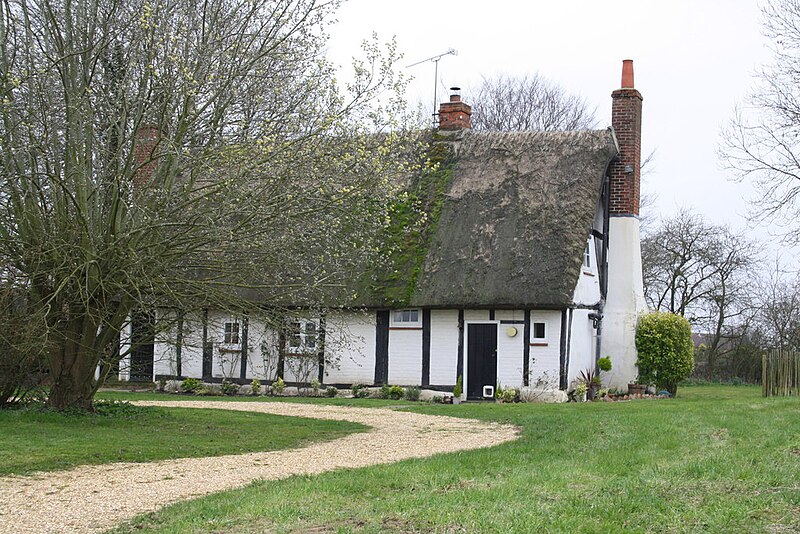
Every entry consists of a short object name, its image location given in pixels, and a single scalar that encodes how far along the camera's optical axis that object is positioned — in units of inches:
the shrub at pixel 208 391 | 1019.3
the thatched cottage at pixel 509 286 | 925.2
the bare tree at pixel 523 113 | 1750.7
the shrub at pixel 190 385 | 1024.9
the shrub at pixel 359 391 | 965.3
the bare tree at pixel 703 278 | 1539.1
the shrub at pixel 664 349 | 1009.5
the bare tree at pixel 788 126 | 801.6
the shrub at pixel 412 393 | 938.1
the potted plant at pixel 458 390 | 933.8
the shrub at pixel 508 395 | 909.8
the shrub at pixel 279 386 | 992.9
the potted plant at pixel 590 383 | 969.0
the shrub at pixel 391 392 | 948.1
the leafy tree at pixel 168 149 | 556.4
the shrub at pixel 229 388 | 1013.2
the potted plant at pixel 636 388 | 1000.2
